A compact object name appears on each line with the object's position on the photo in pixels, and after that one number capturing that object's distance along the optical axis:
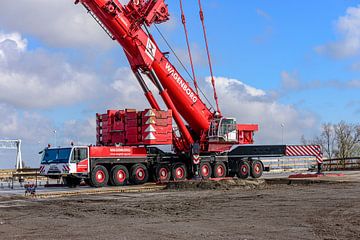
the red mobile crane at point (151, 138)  27.11
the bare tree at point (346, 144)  66.10
